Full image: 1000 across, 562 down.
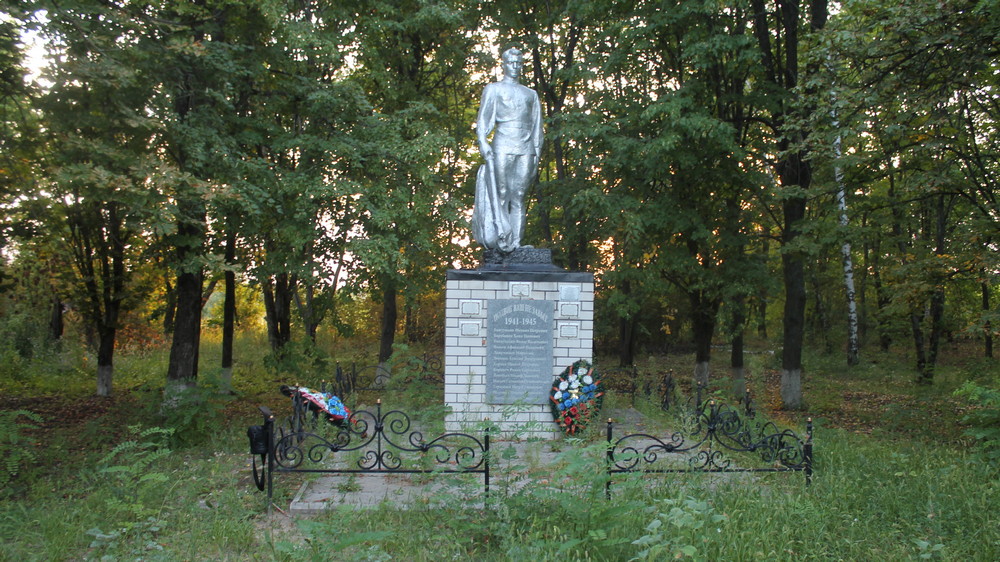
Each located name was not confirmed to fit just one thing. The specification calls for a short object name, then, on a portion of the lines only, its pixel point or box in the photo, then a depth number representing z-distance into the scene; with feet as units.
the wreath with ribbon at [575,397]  24.18
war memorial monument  25.36
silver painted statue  26.11
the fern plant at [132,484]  15.38
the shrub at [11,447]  19.70
